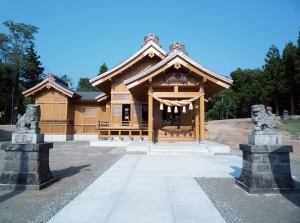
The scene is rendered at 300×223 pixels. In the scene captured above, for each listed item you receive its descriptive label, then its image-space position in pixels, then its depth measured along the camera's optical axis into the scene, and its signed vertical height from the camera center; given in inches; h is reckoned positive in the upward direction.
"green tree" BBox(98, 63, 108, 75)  2065.9 +556.3
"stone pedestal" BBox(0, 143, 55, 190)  225.9 -39.1
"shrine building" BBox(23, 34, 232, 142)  551.2 +95.4
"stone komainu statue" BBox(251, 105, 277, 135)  228.8 +7.4
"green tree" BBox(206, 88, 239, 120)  2177.3 +231.5
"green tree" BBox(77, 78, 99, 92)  2996.1 +628.1
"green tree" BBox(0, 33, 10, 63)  1487.5 +540.2
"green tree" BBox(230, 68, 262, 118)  2085.4 +409.2
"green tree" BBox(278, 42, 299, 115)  1614.2 +398.4
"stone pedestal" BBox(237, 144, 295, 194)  217.5 -38.7
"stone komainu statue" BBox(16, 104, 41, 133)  236.2 +6.0
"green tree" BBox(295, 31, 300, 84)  1443.2 +419.3
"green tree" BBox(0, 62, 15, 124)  1395.2 +258.3
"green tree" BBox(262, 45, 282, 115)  1769.2 +388.9
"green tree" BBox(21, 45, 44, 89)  1726.1 +448.6
